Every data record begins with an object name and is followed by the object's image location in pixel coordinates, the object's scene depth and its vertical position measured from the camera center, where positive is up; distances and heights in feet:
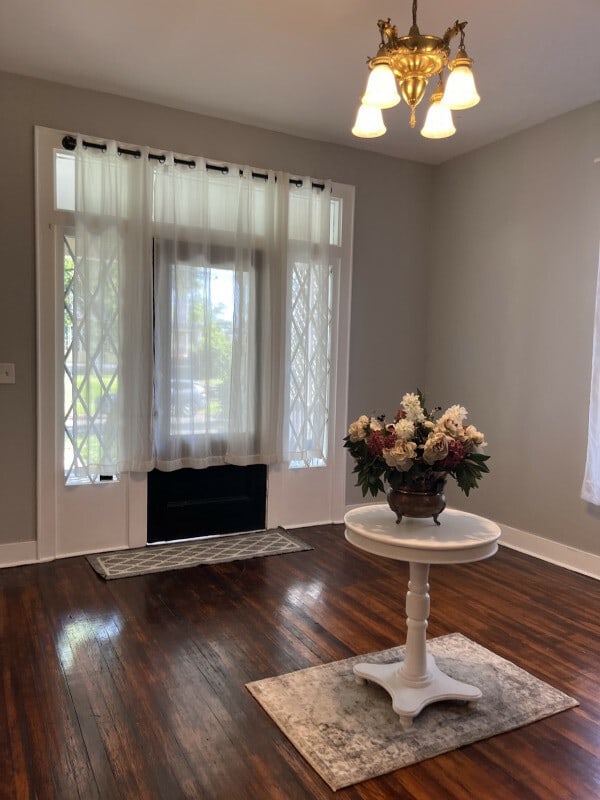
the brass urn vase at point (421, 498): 7.04 -1.55
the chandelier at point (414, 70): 6.95 +3.44
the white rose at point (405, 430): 6.74 -0.72
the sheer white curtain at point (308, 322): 13.79 +0.92
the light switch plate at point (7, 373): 11.36 -0.33
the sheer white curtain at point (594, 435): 11.46 -1.25
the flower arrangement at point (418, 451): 6.70 -0.96
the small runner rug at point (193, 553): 11.57 -3.93
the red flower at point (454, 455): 6.70 -0.98
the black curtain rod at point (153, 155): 11.60 +4.04
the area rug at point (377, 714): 6.32 -4.04
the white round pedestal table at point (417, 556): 6.57 -2.06
